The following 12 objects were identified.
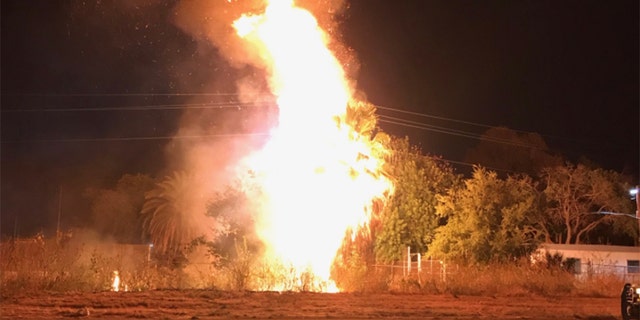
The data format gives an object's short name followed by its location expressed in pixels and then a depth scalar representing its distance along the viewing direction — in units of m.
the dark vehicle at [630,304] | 13.17
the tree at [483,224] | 29.25
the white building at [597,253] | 34.41
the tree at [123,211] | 53.97
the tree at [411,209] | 33.03
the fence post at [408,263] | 25.56
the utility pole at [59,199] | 60.08
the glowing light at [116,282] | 18.00
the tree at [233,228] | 24.30
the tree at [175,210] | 40.84
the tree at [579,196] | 47.19
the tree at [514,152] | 54.12
